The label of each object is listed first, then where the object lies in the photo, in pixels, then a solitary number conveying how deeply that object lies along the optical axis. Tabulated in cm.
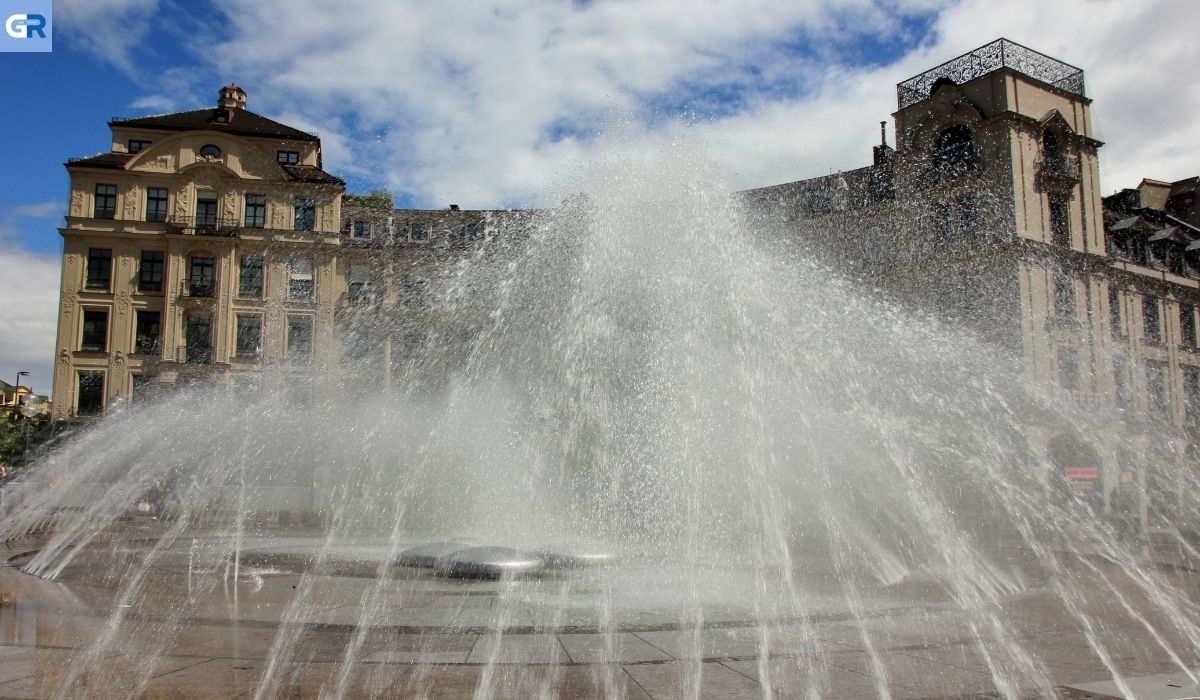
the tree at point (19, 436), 3884
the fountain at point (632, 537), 560
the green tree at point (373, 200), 4849
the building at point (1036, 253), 2919
